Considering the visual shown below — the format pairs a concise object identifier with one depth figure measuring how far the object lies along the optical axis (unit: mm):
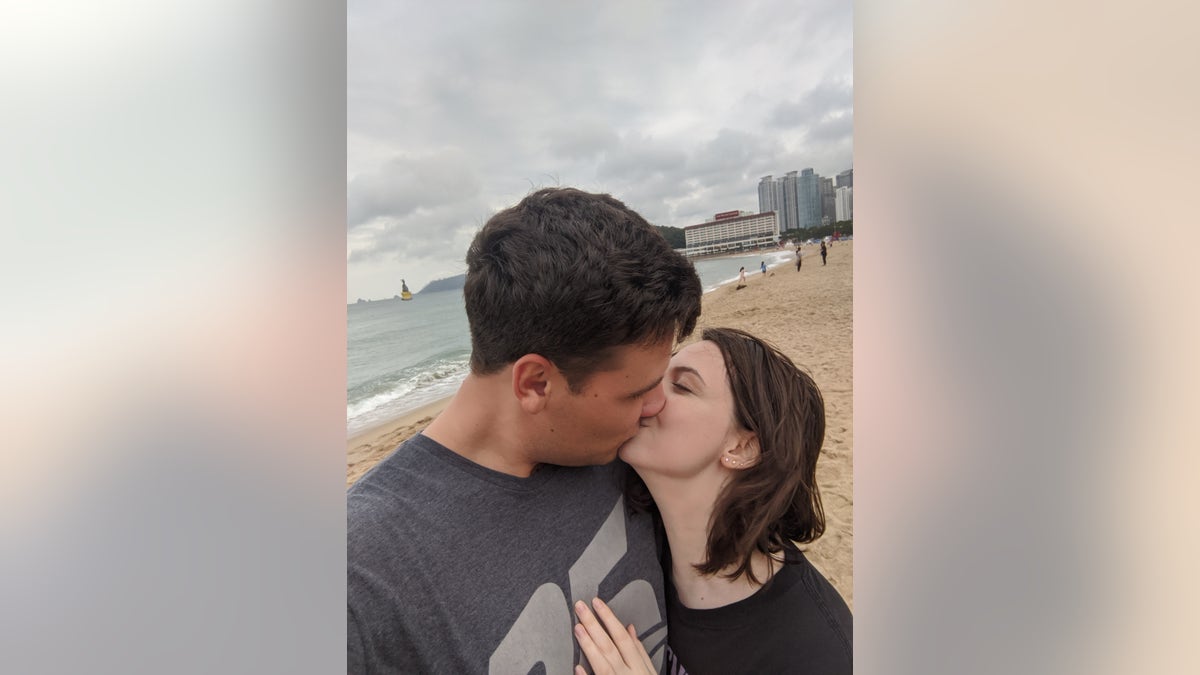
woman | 1234
